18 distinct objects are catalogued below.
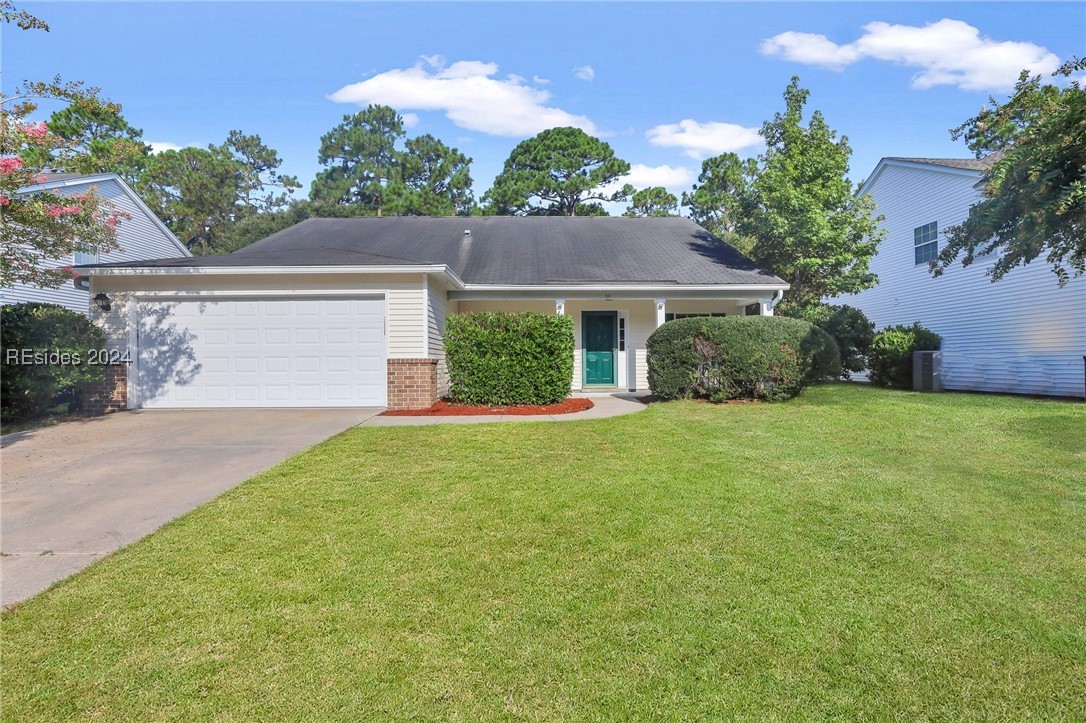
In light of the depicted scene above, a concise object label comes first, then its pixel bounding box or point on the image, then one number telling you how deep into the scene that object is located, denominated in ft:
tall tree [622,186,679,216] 101.55
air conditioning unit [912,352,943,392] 41.52
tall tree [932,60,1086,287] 23.16
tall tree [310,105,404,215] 117.60
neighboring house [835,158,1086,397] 38.83
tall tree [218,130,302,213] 129.29
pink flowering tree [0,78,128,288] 25.07
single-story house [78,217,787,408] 32.17
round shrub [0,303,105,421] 27.27
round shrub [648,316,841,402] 30.19
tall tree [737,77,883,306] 46.29
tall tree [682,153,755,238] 105.50
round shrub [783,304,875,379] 46.98
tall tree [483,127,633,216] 96.17
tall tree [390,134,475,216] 108.88
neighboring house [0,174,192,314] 48.67
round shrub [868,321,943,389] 43.36
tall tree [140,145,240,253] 101.35
